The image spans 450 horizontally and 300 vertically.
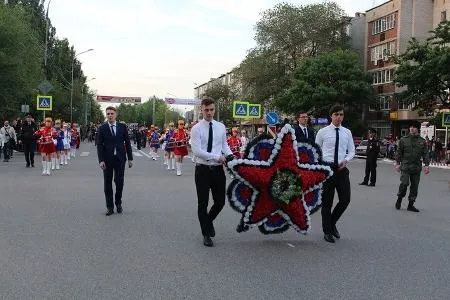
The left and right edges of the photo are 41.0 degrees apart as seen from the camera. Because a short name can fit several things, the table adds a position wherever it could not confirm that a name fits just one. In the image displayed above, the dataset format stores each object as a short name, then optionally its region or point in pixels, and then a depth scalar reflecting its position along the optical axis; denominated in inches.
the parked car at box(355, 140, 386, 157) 1721.2
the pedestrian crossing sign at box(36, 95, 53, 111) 1183.7
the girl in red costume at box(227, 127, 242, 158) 819.4
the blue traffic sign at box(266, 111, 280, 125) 998.5
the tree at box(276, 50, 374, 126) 2007.9
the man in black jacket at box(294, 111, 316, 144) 407.8
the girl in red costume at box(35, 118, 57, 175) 709.9
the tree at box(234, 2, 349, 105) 2314.2
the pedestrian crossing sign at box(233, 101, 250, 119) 1254.3
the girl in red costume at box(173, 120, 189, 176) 764.4
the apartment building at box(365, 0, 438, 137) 2123.5
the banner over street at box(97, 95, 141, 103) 3112.7
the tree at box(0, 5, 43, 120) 1264.8
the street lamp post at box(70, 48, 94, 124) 2409.7
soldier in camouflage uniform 462.9
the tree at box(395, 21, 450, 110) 1253.7
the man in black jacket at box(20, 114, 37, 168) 820.6
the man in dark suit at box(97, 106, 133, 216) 395.2
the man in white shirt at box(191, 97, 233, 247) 287.6
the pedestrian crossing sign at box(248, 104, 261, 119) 1288.1
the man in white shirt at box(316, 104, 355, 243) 311.0
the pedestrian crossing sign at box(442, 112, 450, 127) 1173.1
